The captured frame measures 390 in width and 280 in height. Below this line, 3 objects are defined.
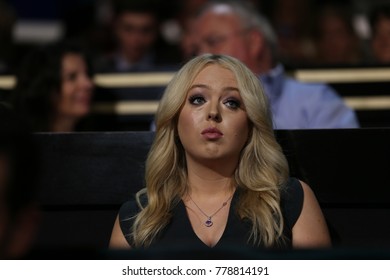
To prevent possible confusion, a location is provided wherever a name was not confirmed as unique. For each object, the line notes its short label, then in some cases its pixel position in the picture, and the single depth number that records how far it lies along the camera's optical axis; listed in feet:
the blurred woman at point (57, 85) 32.24
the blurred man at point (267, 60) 30.07
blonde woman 19.98
